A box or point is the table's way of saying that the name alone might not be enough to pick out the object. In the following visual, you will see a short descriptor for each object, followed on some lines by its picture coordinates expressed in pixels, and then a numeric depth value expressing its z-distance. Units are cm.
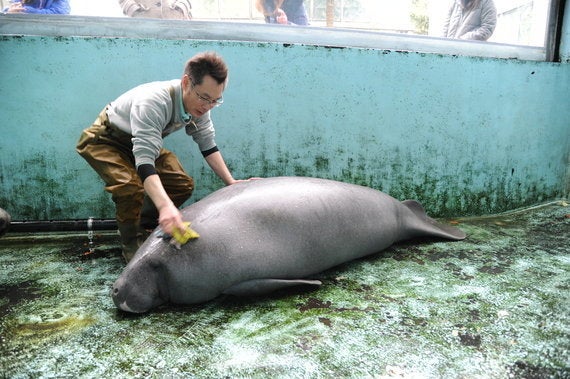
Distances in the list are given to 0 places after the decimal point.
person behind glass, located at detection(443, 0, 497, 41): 442
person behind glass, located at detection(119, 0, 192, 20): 374
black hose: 354
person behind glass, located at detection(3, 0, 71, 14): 362
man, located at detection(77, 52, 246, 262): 255
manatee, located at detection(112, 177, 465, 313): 242
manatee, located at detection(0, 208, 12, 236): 337
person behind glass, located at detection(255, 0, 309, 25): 399
